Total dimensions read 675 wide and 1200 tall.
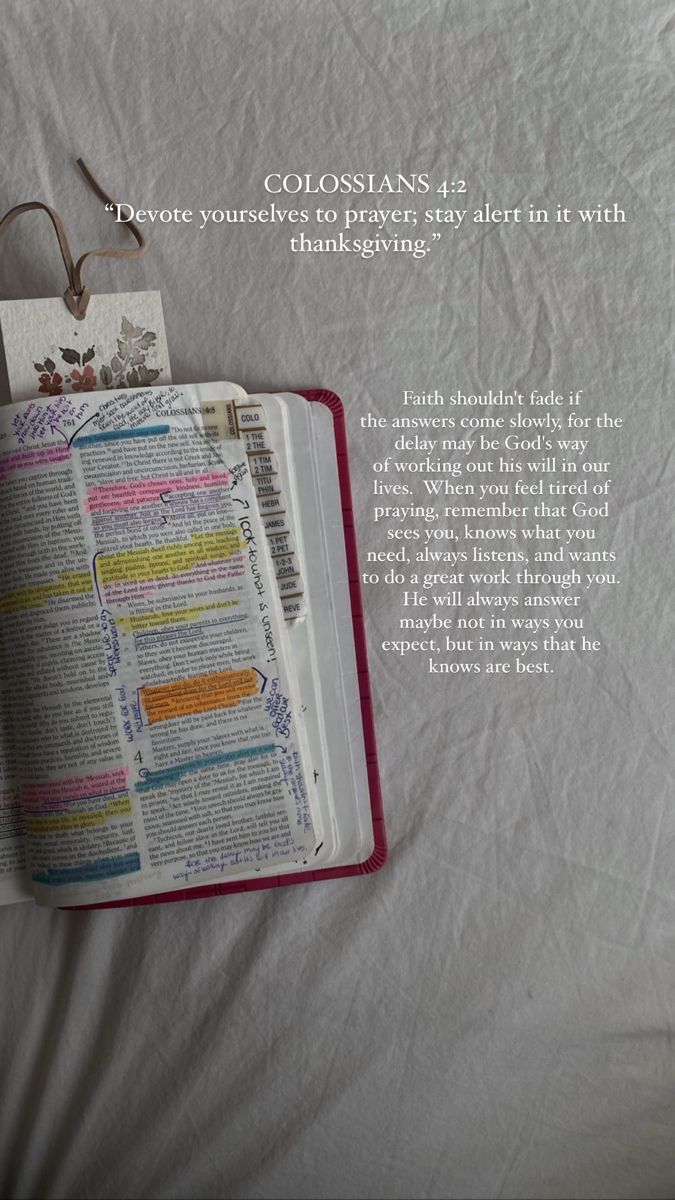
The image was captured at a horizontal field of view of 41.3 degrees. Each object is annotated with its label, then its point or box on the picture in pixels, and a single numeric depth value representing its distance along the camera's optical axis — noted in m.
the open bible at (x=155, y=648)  0.43
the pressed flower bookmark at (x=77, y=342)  0.45
